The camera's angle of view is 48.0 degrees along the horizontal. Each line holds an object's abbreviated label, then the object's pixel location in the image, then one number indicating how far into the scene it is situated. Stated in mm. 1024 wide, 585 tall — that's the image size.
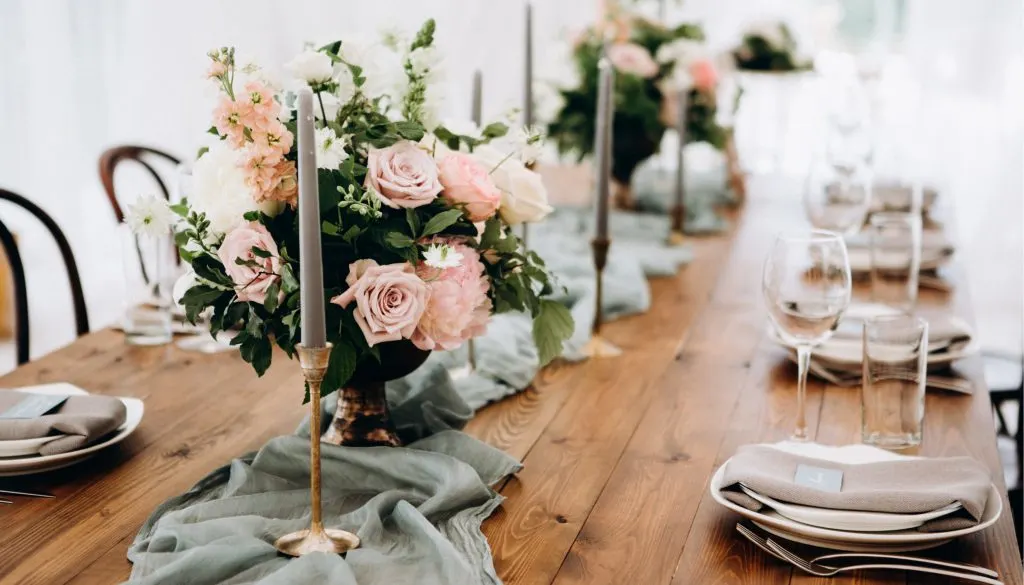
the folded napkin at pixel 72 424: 1207
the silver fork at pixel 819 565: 988
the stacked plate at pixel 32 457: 1185
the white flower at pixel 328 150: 1121
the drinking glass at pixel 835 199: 2020
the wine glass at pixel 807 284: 1304
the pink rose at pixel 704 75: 2684
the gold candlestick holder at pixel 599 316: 1733
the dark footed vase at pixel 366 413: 1254
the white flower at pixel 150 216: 1169
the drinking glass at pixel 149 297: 1723
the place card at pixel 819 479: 1101
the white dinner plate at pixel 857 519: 1028
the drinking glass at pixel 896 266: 1866
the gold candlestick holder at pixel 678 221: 2605
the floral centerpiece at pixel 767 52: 3141
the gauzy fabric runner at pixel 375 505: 987
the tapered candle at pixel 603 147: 1732
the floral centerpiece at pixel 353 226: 1096
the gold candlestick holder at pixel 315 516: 952
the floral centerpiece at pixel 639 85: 2672
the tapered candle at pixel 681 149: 2615
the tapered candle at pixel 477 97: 1700
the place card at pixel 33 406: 1257
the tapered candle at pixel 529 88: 1881
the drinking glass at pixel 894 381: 1318
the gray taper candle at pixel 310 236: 931
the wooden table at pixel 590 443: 1037
